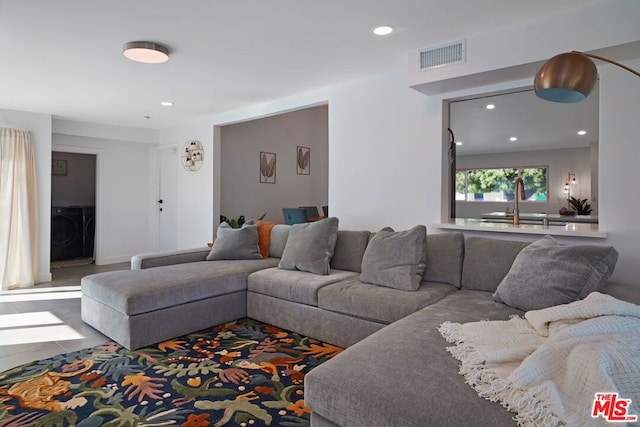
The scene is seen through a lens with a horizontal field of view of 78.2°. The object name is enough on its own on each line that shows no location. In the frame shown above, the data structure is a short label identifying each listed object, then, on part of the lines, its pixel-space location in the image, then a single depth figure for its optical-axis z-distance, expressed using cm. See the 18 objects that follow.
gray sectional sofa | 144
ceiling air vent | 305
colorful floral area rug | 203
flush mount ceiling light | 307
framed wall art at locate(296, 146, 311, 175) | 768
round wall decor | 610
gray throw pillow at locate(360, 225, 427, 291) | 288
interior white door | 668
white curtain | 499
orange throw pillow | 434
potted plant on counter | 698
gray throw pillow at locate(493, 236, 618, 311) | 218
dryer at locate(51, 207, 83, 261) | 704
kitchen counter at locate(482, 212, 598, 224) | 555
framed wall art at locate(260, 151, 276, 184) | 697
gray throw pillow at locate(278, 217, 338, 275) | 348
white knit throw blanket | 120
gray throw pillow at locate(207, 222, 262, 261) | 411
